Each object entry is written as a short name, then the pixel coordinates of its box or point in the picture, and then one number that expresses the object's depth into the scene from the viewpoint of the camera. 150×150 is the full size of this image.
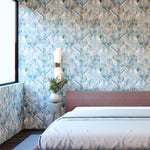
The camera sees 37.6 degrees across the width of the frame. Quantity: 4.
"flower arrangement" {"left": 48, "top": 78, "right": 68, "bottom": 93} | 4.14
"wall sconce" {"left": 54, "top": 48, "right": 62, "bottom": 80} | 4.21
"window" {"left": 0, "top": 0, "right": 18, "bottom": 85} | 4.00
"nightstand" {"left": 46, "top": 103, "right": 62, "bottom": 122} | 4.09
